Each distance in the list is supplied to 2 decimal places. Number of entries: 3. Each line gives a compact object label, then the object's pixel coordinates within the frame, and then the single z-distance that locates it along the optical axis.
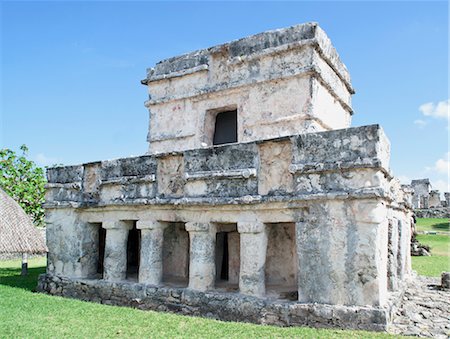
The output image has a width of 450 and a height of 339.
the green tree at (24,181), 17.19
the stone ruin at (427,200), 26.30
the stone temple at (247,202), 5.52
